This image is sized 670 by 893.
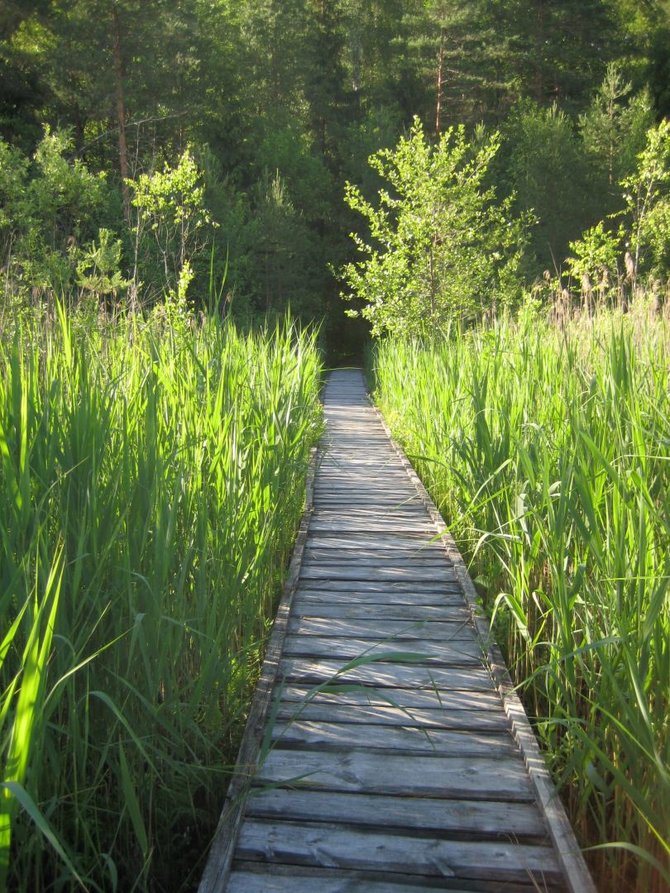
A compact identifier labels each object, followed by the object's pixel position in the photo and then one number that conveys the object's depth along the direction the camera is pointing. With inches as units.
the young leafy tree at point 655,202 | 635.5
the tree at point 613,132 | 919.0
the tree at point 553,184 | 912.3
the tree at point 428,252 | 482.0
